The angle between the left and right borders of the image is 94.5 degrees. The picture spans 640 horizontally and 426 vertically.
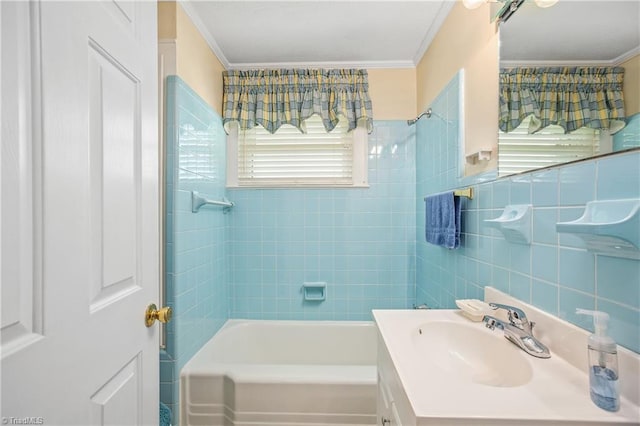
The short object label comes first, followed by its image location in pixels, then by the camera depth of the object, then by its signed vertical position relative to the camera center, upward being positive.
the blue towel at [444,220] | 1.50 -0.06
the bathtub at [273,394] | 1.53 -0.98
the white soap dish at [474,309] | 1.12 -0.39
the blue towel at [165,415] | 1.55 -1.09
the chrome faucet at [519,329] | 0.86 -0.39
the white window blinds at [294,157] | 2.37 +0.42
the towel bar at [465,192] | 1.40 +0.08
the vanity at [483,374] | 0.61 -0.42
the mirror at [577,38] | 0.70 +0.50
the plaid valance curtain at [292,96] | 2.25 +0.86
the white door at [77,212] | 0.46 -0.01
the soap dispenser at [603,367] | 0.62 -0.34
